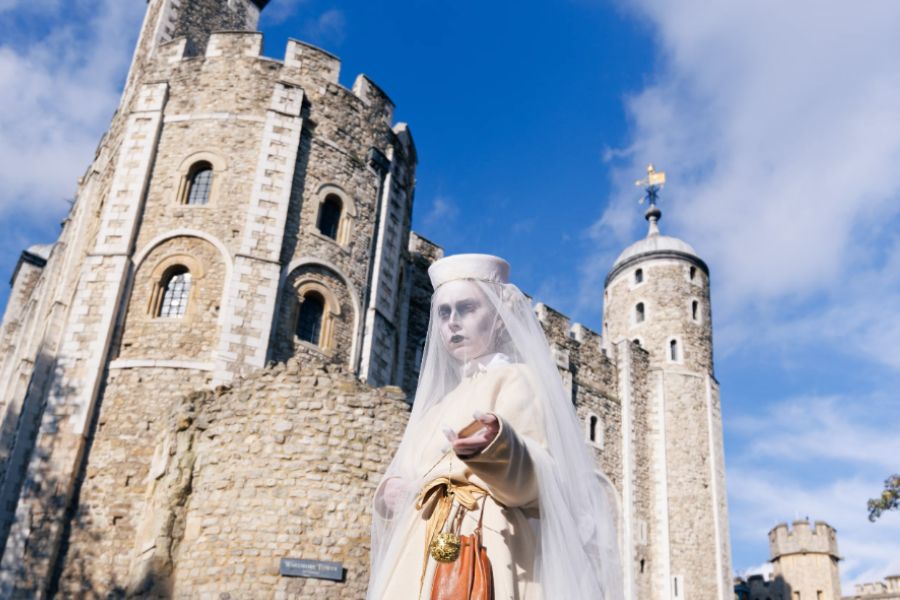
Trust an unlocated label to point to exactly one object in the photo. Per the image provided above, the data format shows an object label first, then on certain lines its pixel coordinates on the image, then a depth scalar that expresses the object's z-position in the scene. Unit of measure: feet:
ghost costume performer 9.89
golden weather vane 101.97
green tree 45.47
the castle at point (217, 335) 31.14
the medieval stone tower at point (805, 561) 97.04
